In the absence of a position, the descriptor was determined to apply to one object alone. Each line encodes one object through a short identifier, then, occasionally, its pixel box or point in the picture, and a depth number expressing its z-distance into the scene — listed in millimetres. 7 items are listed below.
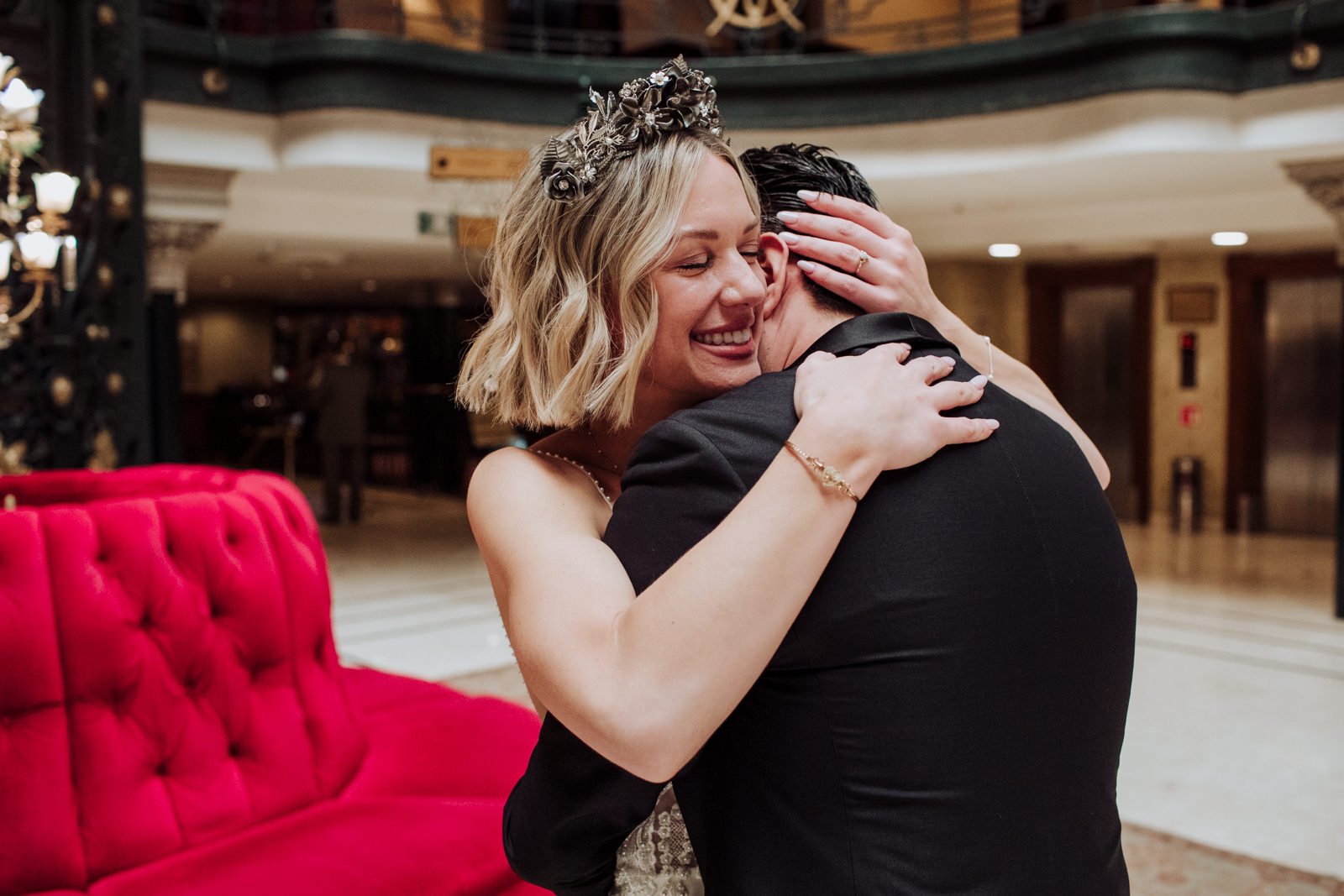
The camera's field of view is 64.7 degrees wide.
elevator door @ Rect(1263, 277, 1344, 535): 11461
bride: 880
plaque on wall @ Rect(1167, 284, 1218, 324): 11875
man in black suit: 893
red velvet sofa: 2049
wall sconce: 3238
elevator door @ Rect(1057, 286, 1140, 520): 12477
